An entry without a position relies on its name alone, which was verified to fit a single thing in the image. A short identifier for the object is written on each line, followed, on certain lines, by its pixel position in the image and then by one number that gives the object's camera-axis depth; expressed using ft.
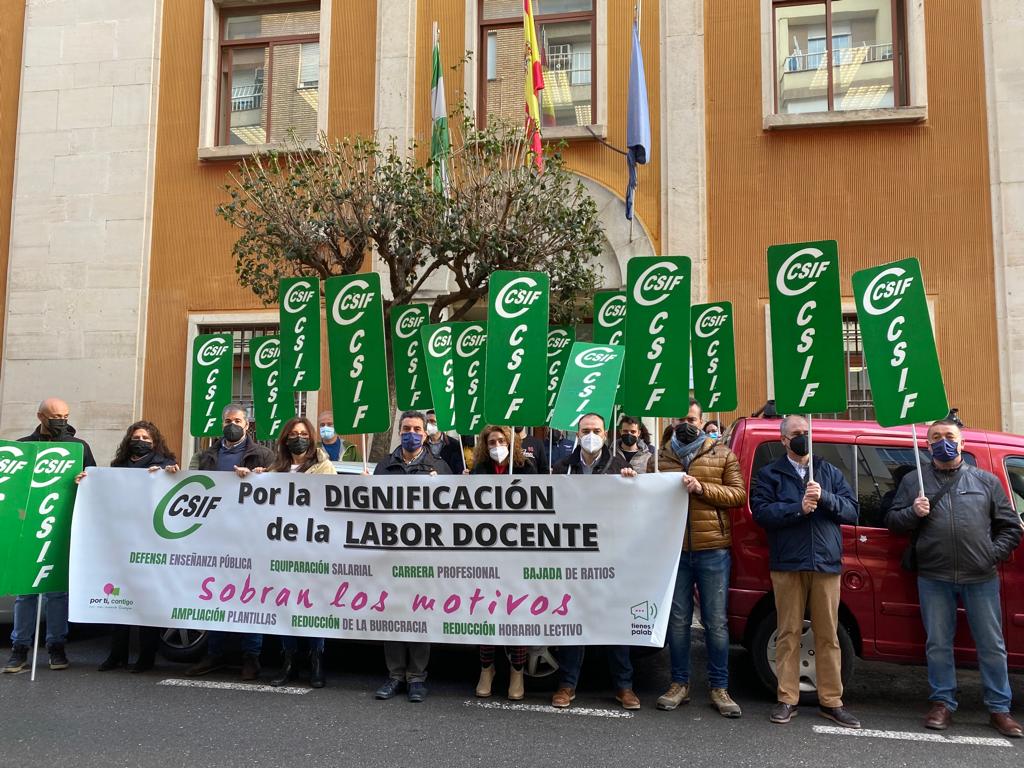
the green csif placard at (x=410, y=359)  24.57
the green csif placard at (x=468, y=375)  22.74
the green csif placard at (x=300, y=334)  22.12
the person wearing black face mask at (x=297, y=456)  20.35
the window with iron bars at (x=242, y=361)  42.50
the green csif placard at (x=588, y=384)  19.92
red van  18.39
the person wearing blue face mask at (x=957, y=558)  17.12
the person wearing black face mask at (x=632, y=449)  20.44
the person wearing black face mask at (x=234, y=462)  20.74
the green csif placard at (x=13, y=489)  20.36
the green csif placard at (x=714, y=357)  24.35
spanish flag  36.21
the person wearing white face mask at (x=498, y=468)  18.92
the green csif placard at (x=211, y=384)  24.25
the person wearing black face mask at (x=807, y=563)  17.49
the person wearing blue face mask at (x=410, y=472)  19.04
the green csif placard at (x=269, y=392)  23.90
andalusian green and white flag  33.81
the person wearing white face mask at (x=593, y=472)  18.48
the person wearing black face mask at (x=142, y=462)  21.20
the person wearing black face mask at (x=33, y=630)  21.33
